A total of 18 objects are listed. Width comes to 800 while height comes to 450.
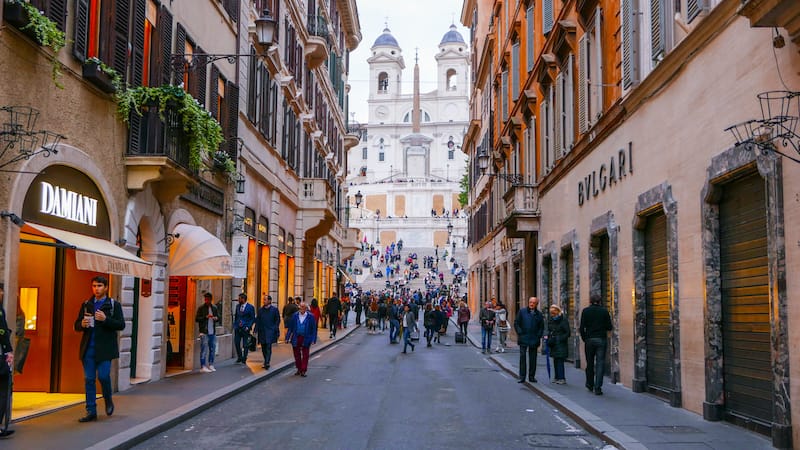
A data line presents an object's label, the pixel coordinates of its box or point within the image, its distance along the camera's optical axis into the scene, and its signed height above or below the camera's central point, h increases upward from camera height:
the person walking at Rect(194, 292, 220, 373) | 18.88 -0.49
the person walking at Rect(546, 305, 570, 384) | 16.84 -0.69
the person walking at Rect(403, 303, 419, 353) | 27.39 -0.67
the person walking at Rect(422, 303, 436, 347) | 31.89 -0.76
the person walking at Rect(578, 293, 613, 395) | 15.09 -0.53
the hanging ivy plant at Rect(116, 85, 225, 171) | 14.55 +3.28
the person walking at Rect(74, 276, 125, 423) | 11.05 -0.43
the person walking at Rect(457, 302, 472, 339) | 33.31 -0.42
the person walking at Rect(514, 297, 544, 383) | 17.53 -0.60
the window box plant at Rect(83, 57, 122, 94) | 12.95 +3.34
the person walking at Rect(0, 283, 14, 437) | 9.41 -0.59
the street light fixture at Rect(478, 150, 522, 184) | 30.83 +4.92
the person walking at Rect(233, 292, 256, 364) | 20.62 -0.49
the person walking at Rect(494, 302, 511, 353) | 27.94 -0.69
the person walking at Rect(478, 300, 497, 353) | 26.86 -0.61
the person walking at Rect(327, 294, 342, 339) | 34.73 -0.38
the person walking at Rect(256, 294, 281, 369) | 19.89 -0.54
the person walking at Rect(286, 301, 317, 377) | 18.58 -0.68
